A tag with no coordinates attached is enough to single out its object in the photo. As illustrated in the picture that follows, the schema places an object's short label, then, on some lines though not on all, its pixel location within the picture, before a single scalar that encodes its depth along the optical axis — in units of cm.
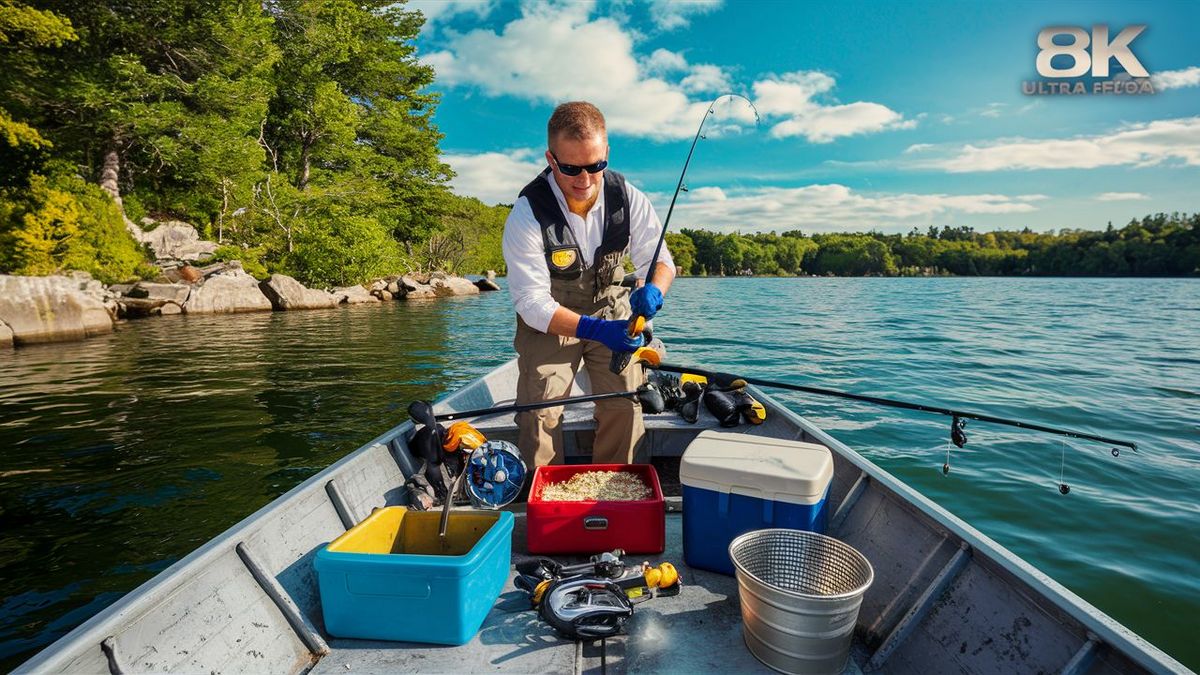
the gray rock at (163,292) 1906
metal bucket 208
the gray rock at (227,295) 2030
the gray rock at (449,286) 3775
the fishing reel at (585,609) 231
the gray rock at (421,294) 3288
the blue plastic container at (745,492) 271
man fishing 341
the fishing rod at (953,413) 339
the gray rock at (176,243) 2267
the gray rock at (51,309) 1372
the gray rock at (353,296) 2695
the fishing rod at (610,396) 350
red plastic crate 300
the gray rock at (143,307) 1841
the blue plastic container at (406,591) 227
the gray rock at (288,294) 2281
